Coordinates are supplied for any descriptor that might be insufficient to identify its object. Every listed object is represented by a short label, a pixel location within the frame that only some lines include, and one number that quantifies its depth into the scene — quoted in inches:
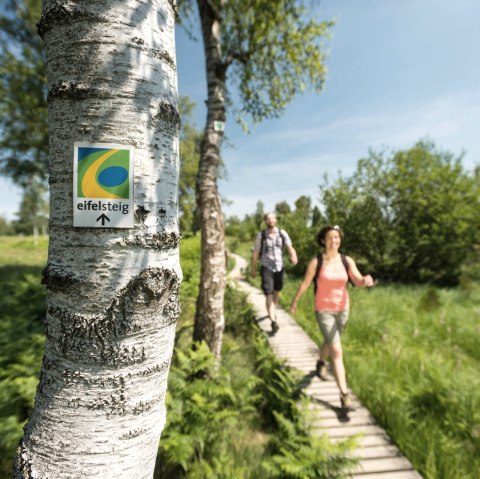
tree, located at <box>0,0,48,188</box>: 388.8
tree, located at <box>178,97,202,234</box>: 943.0
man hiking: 235.1
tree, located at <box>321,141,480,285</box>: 476.4
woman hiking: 144.9
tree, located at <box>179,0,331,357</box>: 174.2
